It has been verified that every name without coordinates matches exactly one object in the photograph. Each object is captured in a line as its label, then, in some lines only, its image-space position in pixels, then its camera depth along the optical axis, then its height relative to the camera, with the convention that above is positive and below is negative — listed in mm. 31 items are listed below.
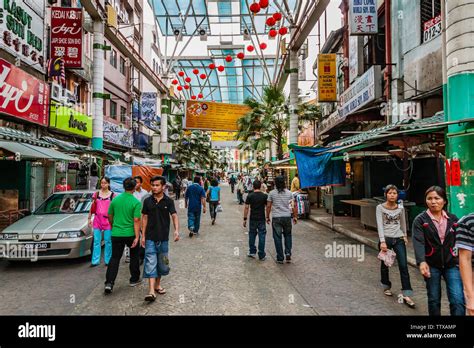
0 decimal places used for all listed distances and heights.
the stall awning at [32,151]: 8484 +861
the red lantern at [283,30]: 17447 +8530
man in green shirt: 4930 -791
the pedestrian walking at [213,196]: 12062 -649
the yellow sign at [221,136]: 43000 +6171
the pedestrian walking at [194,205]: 9969 -811
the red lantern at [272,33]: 17212 +8217
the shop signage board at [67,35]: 12953 +6138
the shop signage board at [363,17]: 10820 +5755
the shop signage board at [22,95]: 10250 +3120
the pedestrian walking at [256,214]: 7184 -799
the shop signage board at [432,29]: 9153 +4654
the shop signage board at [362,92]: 10155 +3196
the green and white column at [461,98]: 6359 +1754
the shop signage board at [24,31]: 10445 +5507
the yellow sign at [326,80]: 14516 +4734
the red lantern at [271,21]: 15996 +8301
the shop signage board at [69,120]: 13398 +2800
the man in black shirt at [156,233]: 4633 -817
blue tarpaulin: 10703 +472
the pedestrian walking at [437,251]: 3314 -781
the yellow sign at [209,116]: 24948 +5203
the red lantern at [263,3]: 14400 +8335
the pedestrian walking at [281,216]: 6875 -803
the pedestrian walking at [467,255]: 2779 -685
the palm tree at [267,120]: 20656 +4146
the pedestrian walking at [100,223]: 6273 -884
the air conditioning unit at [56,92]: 13215 +3849
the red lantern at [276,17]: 16203 +8589
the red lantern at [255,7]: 15012 +8507
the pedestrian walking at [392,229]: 4754 -764
